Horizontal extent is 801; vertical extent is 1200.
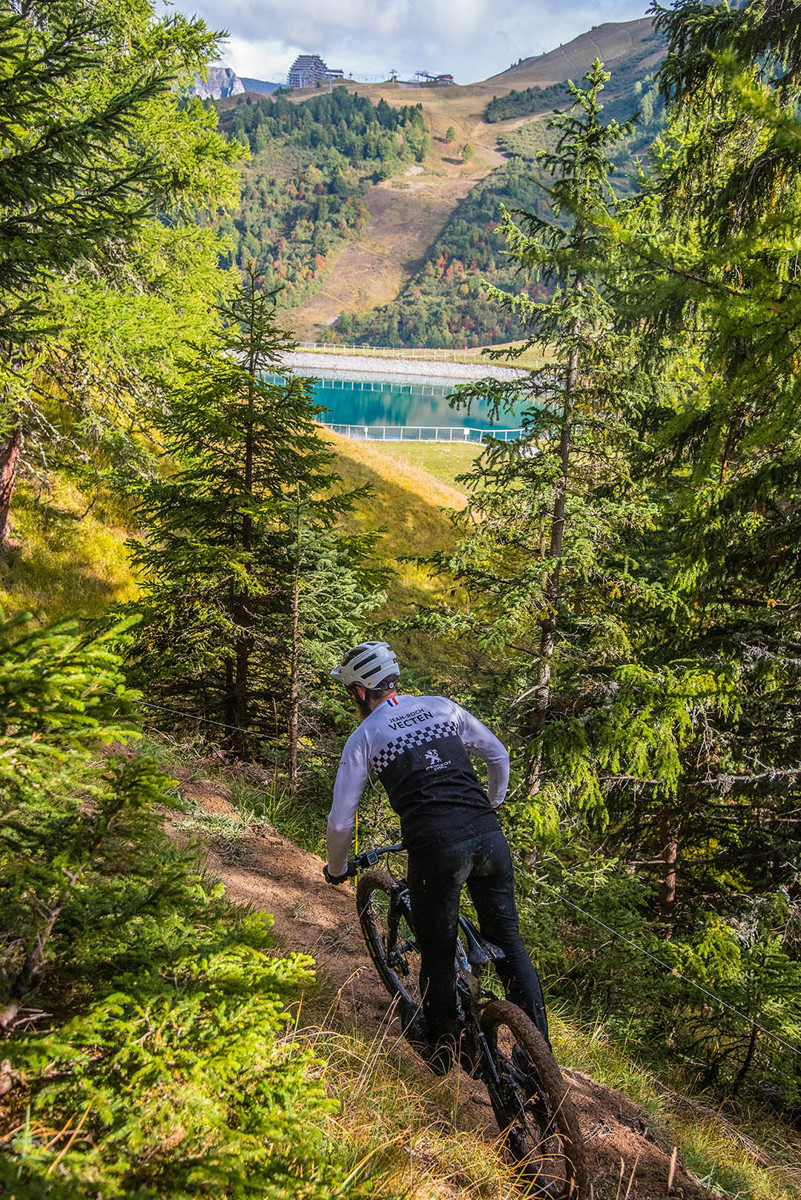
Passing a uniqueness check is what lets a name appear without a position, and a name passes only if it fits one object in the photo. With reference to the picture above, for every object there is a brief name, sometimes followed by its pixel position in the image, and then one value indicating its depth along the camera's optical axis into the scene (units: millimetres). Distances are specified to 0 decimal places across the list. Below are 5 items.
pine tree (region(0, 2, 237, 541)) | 6527
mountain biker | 3305
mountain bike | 2826
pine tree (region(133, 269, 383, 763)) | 8094
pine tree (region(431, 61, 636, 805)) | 8711
